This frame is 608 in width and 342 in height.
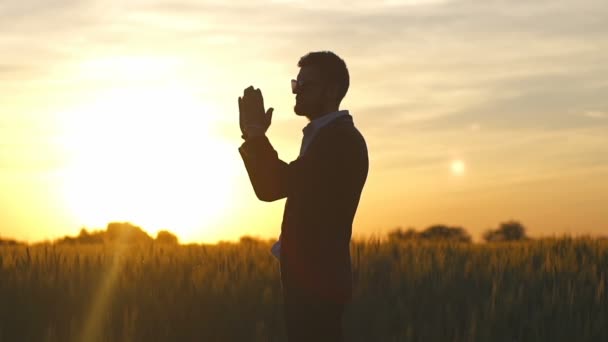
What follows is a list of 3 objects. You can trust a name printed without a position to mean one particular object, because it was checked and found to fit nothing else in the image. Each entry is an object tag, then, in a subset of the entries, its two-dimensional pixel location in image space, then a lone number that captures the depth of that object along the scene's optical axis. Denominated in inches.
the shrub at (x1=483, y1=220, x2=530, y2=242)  1638.8
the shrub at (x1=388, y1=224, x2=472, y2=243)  1662.2
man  196.9
